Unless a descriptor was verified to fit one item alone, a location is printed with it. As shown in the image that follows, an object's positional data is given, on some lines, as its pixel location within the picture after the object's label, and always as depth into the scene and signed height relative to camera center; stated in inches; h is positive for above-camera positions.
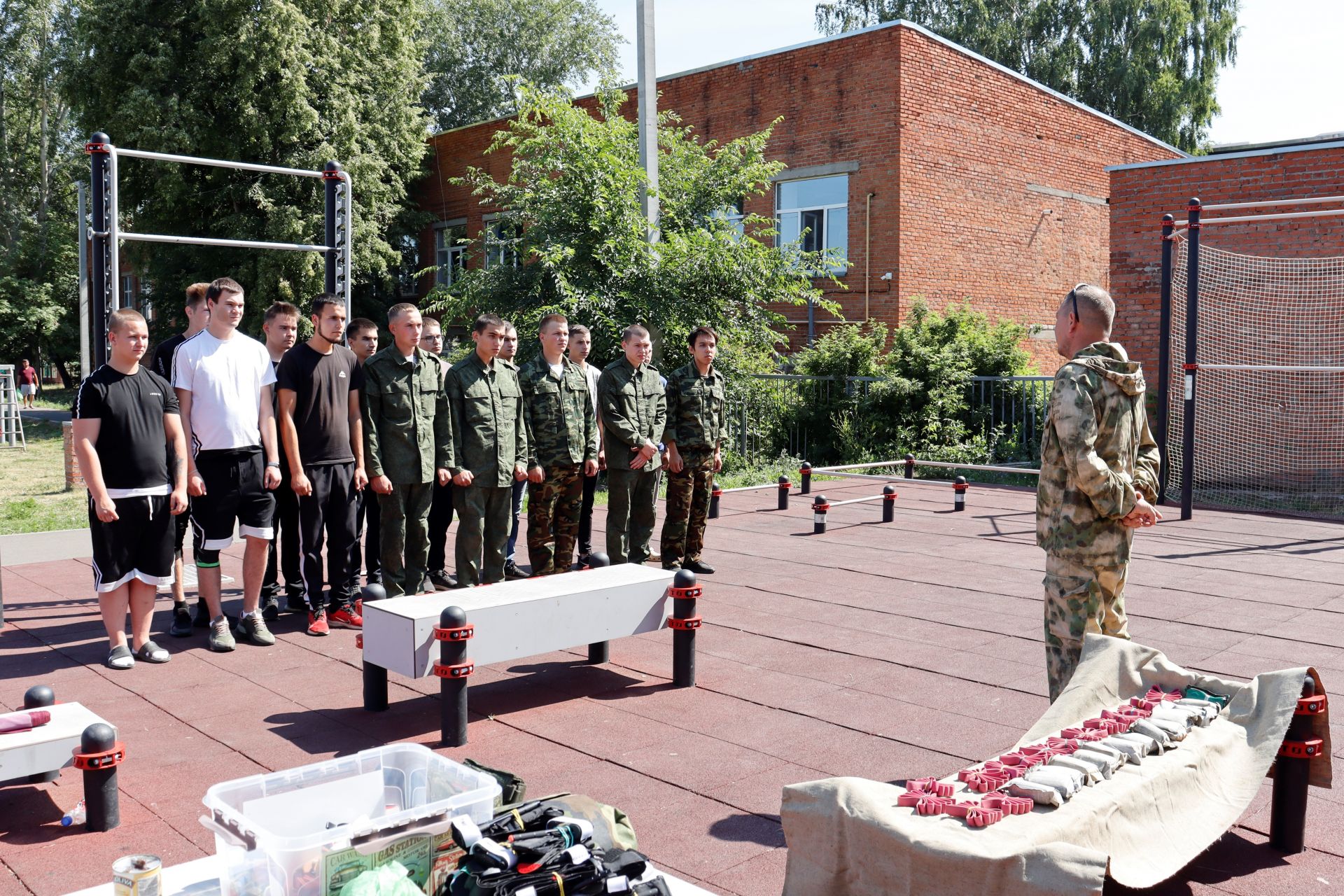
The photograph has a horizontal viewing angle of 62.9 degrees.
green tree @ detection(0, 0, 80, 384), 1619.1 +326.4
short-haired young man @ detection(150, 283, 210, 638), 291.9 +9.3
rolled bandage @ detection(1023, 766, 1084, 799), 133.0 -46.9
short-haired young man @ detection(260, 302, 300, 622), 299.9 -35.2
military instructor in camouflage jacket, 182.9 -14.7
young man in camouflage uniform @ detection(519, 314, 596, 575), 341.7 -13.3
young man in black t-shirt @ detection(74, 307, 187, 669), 243.6 -17.1
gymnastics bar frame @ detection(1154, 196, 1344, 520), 505.4 +38.0
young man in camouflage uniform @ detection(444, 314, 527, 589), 313.4 -16.9
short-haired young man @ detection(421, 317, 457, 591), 340.5 -43.1
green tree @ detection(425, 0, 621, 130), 1820.9 +584.0
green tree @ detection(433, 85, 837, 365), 625.9 +82.9
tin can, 122.6 -53.9
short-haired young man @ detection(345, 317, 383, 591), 331.6 -31.3
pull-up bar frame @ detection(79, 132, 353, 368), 287.0 +42.9
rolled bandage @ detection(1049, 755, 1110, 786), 137.6 -47.0
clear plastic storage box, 122.0 -52.2
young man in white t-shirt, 271.0 -11.1
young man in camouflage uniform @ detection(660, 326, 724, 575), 359.3 -14.5
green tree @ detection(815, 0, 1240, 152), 1459.2 +473.7
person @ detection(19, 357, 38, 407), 1539.1 +16.7
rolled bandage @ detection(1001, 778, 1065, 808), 130.4 -47.8
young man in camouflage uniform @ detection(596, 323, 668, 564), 350.0 -12.0
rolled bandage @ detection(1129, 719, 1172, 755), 151.3 -47.2
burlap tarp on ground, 118.9 -51.1
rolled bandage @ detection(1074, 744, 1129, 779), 140.8 -47.0
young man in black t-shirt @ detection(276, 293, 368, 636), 291.6 -13.5
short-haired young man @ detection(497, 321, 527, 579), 353.4 -36.9
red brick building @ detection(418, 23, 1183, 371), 821.2 +184.8
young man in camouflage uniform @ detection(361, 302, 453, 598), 300.2 -12.4
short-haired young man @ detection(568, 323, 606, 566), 346.3 +2.8
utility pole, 597.9 +160.3
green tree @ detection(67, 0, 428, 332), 1023.6 +269.4
